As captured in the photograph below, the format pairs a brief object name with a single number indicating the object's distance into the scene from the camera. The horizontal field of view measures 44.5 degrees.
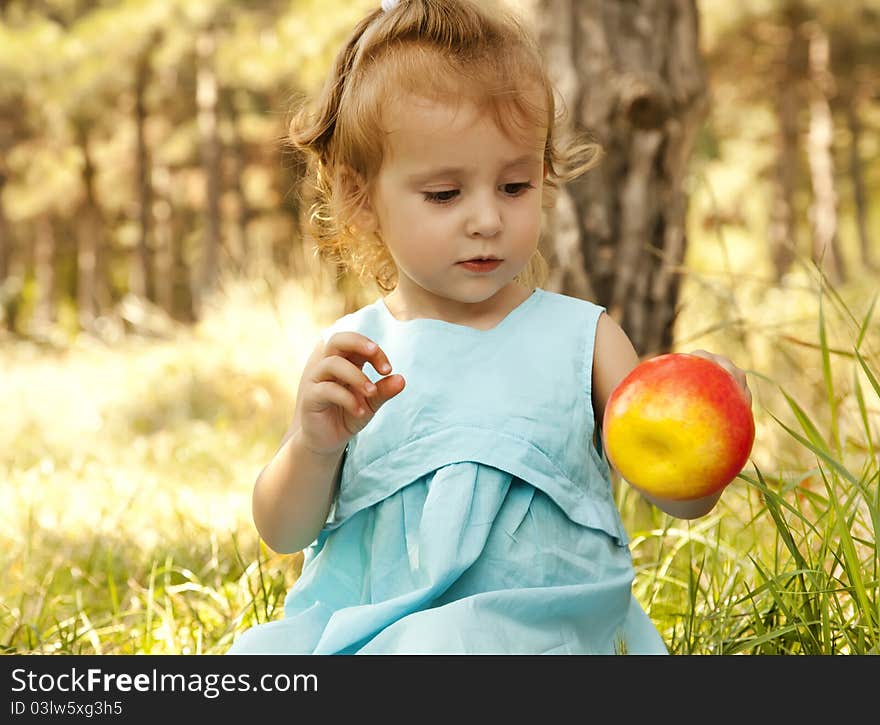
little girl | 1.62
